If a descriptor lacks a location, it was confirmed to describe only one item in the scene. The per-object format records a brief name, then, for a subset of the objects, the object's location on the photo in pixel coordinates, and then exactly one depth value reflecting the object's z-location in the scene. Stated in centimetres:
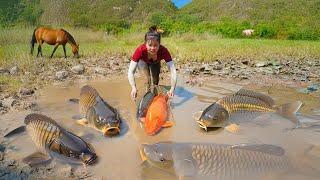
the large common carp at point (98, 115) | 345
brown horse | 888
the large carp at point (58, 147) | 285
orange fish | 358
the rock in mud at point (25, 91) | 481
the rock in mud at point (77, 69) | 637
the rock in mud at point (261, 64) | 677
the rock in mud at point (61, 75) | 587
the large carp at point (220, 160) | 260
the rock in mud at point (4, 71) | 617
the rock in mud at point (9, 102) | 425
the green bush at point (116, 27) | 2104
